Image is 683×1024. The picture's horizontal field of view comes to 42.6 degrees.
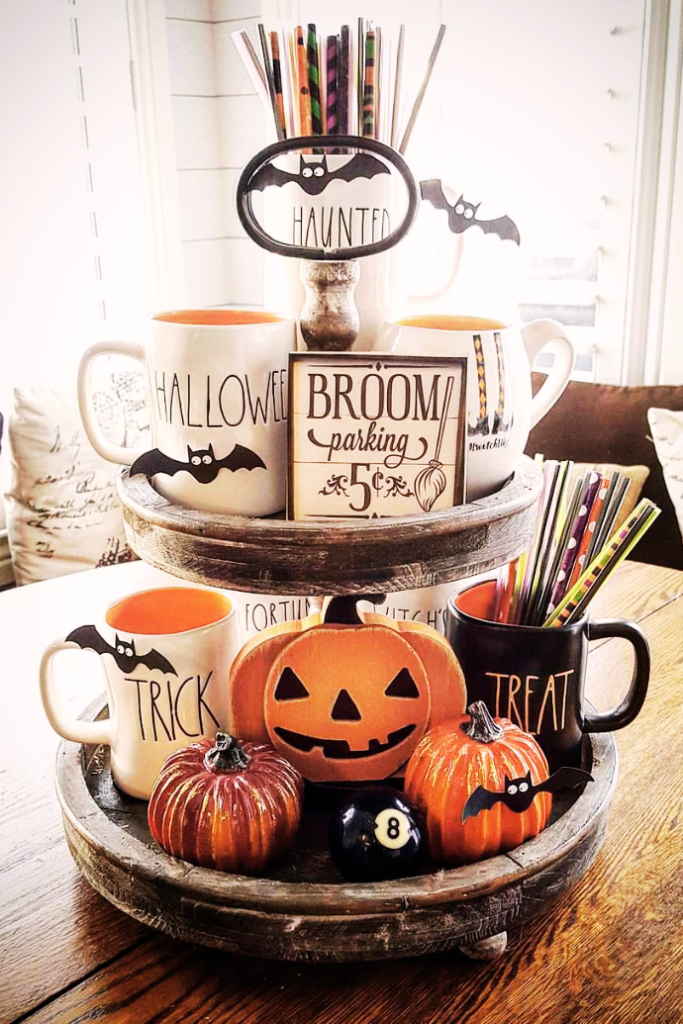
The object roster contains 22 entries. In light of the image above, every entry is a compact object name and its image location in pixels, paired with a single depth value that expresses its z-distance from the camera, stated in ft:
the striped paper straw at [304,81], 2.00
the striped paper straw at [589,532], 2.29
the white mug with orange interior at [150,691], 2.11
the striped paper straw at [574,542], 2.30
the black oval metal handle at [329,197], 1.98
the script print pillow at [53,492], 6.75
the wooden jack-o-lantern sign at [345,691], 2.20
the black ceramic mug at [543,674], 2.20
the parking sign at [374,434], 1.92
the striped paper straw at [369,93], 1.97
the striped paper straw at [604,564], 2.11
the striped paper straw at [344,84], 1.98
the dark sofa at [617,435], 6.23
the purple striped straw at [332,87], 1.99
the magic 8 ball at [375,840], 1.86
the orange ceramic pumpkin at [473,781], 1.91
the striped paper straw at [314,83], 1.99
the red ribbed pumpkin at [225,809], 1.88
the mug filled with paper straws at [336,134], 2.01
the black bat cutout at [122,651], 2.10
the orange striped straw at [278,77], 2.05
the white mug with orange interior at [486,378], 2.03
